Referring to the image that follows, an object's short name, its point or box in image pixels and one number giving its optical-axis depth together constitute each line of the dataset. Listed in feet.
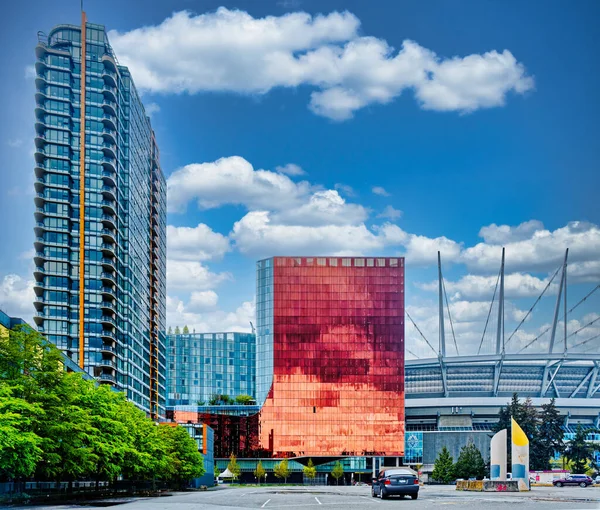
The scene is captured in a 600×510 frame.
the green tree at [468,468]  421.18
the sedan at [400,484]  152.25
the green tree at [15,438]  127.96
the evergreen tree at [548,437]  486.79
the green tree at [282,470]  645.10
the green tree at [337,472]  646.74
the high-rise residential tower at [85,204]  438.40
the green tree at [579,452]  447.30
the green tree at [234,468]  639.35
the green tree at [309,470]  651.62
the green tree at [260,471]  640.58
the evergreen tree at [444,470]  439.22
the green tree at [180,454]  347.97
